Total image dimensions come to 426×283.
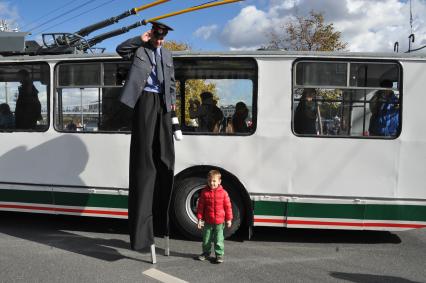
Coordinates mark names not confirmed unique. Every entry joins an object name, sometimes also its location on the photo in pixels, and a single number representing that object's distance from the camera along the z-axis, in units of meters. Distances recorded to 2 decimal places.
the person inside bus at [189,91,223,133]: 5.92
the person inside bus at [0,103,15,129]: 6.53
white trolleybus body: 5.53
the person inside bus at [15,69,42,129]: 6.40
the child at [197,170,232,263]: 5.04
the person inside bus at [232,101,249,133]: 5.79
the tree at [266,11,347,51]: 29.47
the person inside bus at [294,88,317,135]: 5.64
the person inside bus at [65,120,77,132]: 6.18
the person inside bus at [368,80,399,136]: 5.54
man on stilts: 4.82
